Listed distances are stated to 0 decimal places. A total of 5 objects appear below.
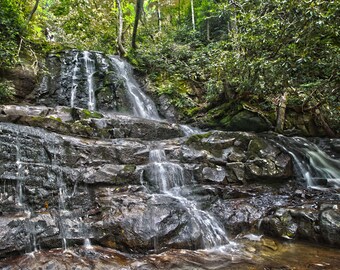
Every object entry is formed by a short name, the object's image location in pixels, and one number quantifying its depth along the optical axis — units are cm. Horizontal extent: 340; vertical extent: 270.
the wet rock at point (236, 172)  750
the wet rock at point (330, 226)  516
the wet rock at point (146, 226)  507
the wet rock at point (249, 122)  1098
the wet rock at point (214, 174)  734
